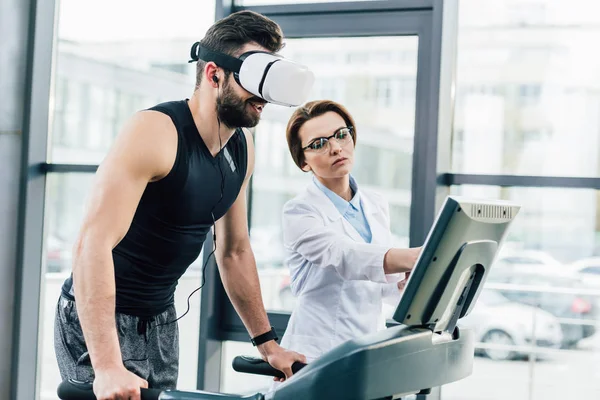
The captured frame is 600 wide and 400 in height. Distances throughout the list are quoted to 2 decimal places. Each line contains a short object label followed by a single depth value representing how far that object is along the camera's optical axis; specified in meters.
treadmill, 1.25
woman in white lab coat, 2.10
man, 1.60
